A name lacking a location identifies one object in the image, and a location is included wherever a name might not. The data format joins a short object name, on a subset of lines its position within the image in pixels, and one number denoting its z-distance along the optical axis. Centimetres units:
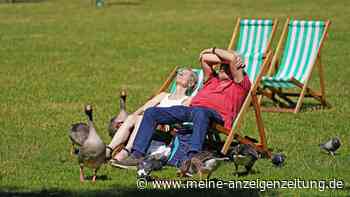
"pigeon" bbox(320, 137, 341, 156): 1353
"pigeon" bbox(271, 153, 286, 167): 1276
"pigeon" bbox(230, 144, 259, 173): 1201
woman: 1334
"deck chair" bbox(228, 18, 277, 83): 1935
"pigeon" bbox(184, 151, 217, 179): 1157
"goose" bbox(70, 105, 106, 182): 1137
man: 1276
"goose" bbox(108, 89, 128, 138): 1390
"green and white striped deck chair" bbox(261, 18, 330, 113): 1933
